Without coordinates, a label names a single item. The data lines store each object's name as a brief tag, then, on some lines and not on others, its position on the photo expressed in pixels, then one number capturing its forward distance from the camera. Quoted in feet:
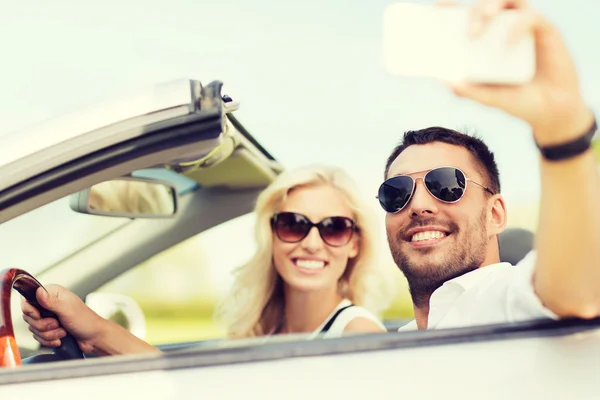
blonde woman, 8.67
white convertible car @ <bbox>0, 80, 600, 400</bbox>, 4.53
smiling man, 3.89
